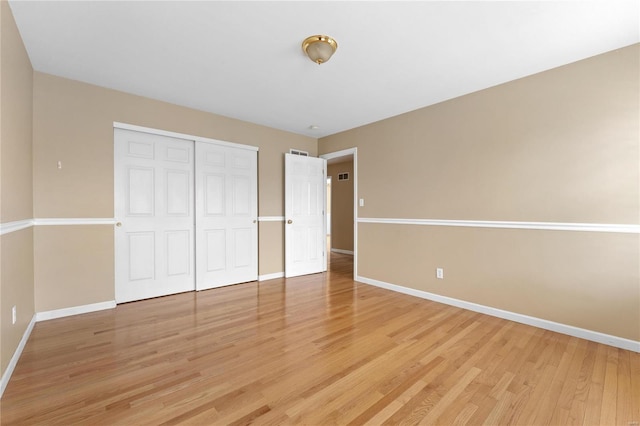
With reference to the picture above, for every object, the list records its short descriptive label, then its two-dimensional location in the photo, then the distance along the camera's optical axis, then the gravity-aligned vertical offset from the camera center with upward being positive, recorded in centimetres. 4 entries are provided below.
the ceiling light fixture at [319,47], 214 +133
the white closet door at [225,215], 382 -6
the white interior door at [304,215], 459 -6
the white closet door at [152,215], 322 -5
